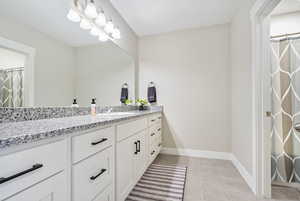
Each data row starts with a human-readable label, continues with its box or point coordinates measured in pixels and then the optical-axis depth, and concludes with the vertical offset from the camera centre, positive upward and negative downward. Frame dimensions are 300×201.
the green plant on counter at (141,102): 2.53 -0.01
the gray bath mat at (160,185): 1.33 -0.94
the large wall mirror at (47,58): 0.89 +0.37
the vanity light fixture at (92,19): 1.41 +0.98
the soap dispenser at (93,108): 1.53 -0.08
